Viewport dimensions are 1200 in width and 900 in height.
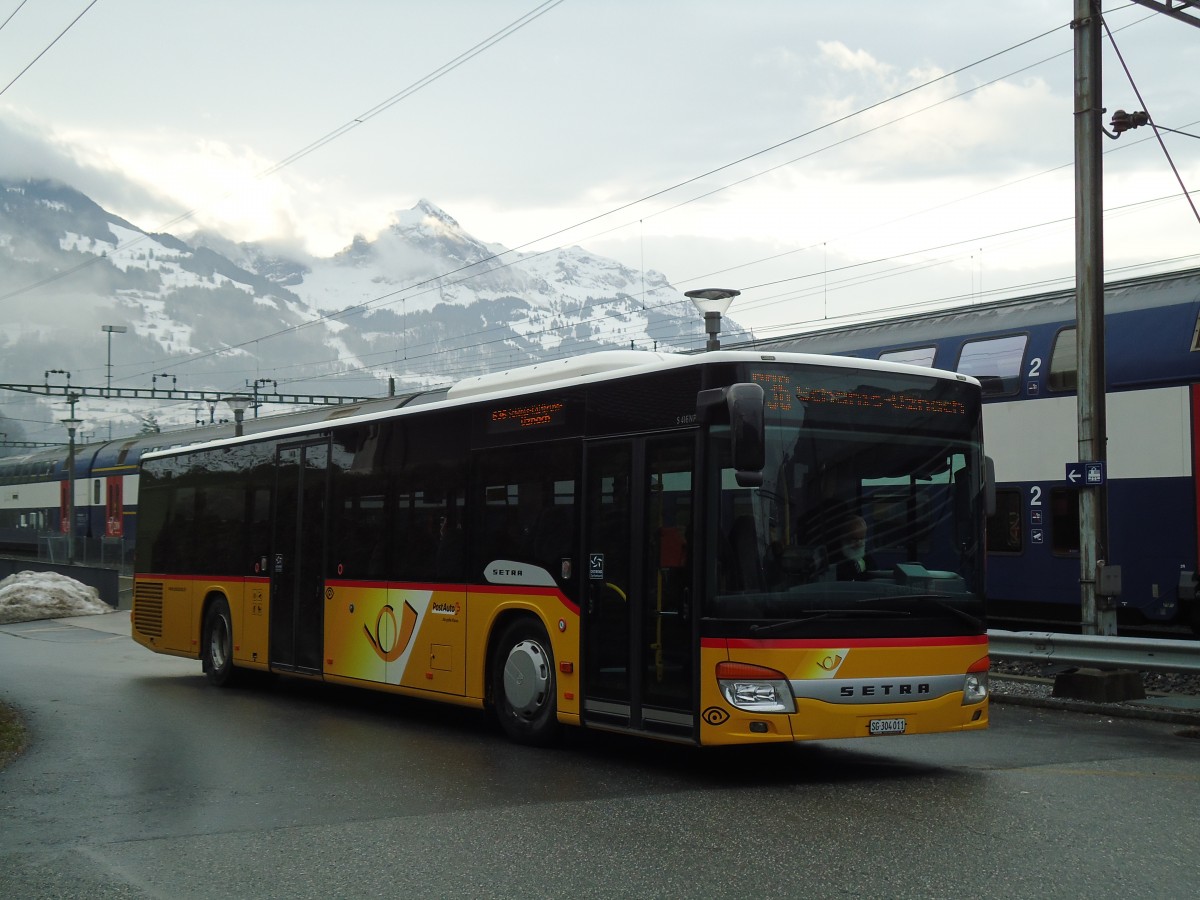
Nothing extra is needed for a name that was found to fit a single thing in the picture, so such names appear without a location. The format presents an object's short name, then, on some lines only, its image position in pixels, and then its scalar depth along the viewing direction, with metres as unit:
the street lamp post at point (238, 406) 38.81
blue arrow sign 15.16
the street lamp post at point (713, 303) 17.78
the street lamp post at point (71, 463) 46.36
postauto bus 9.44
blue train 17.25
